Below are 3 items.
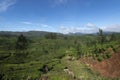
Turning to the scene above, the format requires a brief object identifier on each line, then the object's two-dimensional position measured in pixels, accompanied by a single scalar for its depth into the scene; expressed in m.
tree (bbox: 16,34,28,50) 41.96
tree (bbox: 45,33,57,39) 70.18
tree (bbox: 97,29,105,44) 38.97
